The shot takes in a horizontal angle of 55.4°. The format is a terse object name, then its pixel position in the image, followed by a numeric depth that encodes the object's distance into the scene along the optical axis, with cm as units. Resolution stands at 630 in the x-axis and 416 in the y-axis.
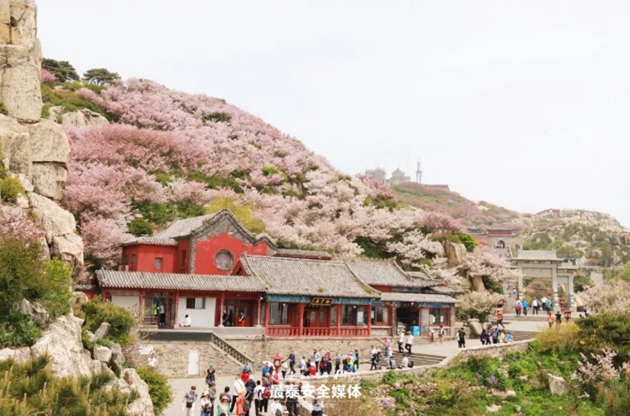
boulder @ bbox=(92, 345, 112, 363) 1955
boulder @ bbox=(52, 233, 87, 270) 2525
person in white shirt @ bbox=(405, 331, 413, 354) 3391
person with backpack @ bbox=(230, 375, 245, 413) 2008
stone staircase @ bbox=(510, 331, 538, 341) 3734
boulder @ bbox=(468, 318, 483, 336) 3903
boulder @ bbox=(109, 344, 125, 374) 2025
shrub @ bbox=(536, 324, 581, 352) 3278
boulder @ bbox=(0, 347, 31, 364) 1450
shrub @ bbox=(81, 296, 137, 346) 2364
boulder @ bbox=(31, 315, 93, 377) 1580
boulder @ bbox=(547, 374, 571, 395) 2939
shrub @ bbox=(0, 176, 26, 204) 2105
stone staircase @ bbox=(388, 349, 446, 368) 3188
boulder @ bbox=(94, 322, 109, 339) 2227
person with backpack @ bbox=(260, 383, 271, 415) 2088
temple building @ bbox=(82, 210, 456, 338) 3228
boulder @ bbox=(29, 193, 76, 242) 2466
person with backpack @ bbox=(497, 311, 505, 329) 3929
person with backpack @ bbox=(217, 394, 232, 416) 1861
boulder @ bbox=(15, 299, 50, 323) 1662
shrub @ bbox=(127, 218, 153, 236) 4354
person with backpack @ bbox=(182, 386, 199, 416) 1954
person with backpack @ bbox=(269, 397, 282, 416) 1870
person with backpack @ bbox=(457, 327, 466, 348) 3369
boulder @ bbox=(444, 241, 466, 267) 5341
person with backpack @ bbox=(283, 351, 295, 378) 2964
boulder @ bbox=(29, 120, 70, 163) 2859
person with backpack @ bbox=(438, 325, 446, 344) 3844
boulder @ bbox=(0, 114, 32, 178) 2436
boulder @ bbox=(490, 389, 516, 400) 2869
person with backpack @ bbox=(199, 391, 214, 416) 1848
